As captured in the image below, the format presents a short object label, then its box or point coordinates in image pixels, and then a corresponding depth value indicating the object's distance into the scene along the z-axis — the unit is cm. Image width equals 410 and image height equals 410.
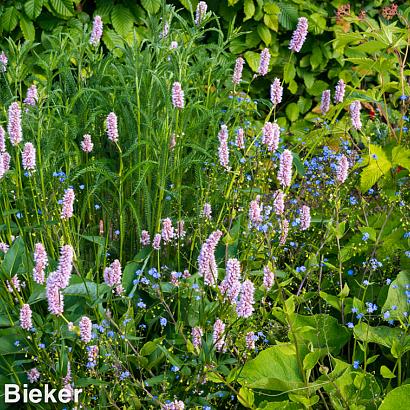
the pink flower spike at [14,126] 248
